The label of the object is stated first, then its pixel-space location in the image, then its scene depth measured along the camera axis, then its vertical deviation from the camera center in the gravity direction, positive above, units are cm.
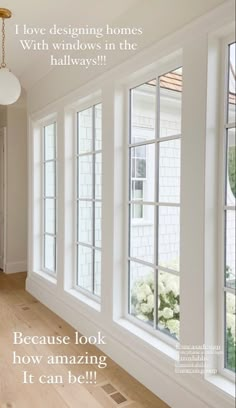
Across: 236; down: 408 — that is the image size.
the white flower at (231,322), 171 -67
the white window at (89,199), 293 -6
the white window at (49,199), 375 -7
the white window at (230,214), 170 -11
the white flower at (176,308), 205 -71
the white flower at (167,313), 211 -77
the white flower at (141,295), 234 -73
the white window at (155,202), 207 -6
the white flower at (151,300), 226 -73
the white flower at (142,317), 233 -89
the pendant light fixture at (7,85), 241 +79
